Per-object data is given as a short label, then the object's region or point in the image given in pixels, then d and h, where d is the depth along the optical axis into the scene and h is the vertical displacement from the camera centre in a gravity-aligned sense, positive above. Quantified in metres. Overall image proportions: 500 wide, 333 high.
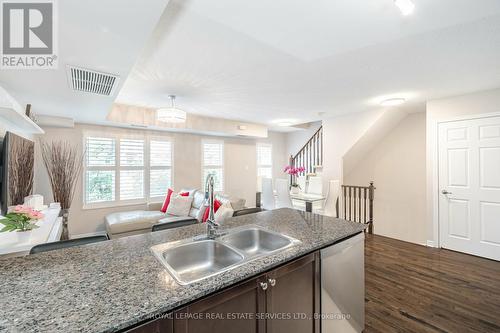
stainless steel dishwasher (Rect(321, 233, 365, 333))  1.48 -0.87
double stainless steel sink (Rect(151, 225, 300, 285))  1.33 -0.55
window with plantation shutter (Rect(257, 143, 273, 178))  6.82 +0.24
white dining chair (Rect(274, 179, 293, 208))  4.16 -0.52
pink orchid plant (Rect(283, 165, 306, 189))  4.77 -0.06
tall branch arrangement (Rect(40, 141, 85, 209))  3.18 +0.03
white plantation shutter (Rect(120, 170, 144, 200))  4.52 -0.34
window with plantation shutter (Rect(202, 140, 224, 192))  5.62 +0.20
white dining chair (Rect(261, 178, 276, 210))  4.43 -0.55
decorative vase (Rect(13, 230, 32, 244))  1.65 -0.52
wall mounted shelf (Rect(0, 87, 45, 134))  1.84 +0.50
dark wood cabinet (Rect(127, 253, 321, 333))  0.89 -0.68
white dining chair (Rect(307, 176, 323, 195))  4.86 -0.41
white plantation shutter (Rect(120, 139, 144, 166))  4.52 +0.34
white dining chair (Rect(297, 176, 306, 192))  5.30 -0.38
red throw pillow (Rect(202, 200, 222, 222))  3.41 -0.62
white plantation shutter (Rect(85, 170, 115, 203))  4.19 -0.34
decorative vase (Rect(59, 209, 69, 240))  3.06 -0.75
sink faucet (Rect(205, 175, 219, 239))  1.56 -0.29
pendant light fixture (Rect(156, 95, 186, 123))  3.02 +0.74
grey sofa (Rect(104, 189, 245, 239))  3.58 -0.88
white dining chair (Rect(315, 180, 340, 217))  4.08 -0.60
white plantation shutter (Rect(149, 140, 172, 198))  4.86 +0.02
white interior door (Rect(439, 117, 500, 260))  3.13 -0.29
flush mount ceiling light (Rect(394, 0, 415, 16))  1.35 +1.02
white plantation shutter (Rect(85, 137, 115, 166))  4.21 +0.34
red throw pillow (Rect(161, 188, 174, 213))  4.45 -0.70
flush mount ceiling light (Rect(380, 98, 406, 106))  3.47 +1.07
